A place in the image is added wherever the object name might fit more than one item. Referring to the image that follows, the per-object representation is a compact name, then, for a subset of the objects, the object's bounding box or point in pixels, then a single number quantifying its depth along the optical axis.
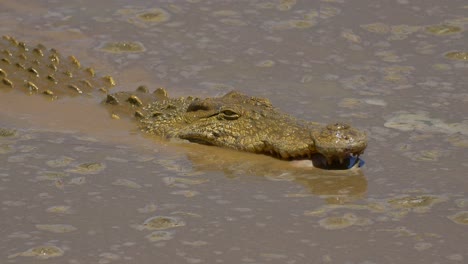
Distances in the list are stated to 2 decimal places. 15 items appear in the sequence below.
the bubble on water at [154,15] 21.81
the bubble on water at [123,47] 20.39
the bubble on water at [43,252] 11.57
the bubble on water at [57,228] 12.26
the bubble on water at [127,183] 13.73
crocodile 14.22
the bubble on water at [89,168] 14.26
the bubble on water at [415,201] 13.07
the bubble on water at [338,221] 12.45
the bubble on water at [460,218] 12.59
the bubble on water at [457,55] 19.62
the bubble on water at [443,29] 20.91
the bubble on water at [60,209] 12.82
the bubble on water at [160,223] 12.36
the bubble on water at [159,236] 12.01
